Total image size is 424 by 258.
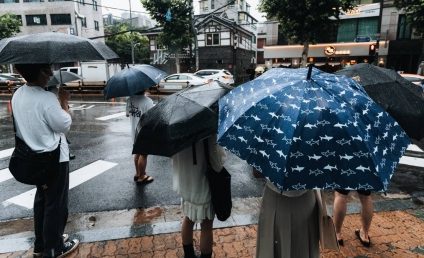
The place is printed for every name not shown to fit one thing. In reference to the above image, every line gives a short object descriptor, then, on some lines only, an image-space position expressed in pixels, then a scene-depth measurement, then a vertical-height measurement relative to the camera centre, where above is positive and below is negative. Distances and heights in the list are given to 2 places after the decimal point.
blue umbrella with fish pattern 1.74 -0.44
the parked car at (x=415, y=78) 12.67 -0.85
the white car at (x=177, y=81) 21.66 -1.58
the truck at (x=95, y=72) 24.42 -1.10
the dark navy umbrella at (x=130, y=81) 4.83 -0.36
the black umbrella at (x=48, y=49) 2.84 +0.07
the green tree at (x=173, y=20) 28.31 +3.21
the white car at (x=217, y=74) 24.68 -1.34
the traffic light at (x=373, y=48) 19.80 +0.47
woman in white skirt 2.81 -1.13
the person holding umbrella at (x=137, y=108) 5.25 -0.80
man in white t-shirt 2.97 -0.68
